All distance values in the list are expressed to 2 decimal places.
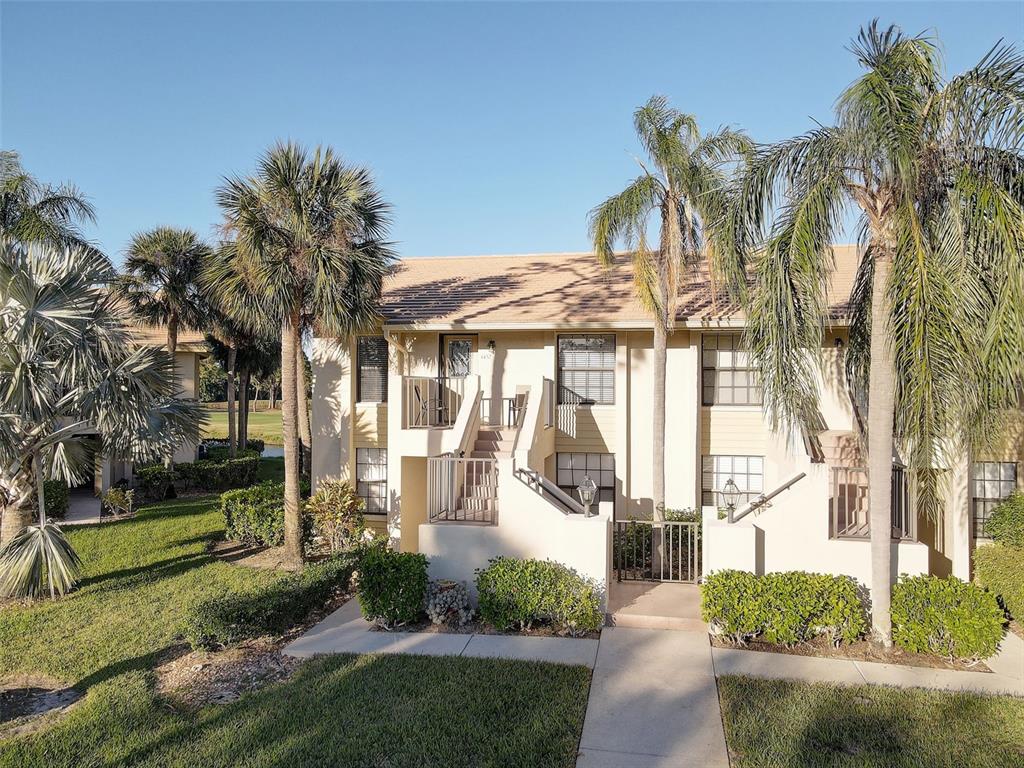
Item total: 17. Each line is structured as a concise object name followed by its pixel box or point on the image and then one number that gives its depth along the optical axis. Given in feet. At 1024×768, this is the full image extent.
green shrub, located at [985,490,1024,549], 33.40
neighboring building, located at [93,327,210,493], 81.05
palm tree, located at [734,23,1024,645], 23.11
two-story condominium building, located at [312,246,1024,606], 32.04
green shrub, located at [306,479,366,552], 43.73
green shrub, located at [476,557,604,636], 28.53
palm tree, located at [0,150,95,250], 49.14
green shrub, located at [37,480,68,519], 56.08
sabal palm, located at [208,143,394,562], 37.60
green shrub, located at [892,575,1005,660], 25.27
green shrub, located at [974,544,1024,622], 29.84
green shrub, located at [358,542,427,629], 29.68
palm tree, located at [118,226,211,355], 68.44
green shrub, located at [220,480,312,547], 46.06
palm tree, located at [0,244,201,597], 32.17
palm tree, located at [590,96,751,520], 34.88
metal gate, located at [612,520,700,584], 35.73
